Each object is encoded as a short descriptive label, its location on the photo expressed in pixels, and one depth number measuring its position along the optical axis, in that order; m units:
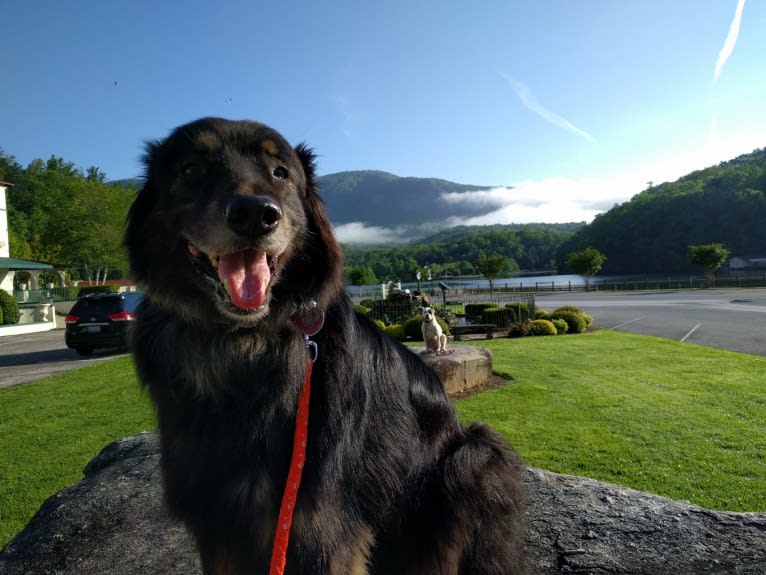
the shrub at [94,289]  36.34
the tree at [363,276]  58.44
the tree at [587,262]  71.62
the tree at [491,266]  68.38
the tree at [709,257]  58.41
